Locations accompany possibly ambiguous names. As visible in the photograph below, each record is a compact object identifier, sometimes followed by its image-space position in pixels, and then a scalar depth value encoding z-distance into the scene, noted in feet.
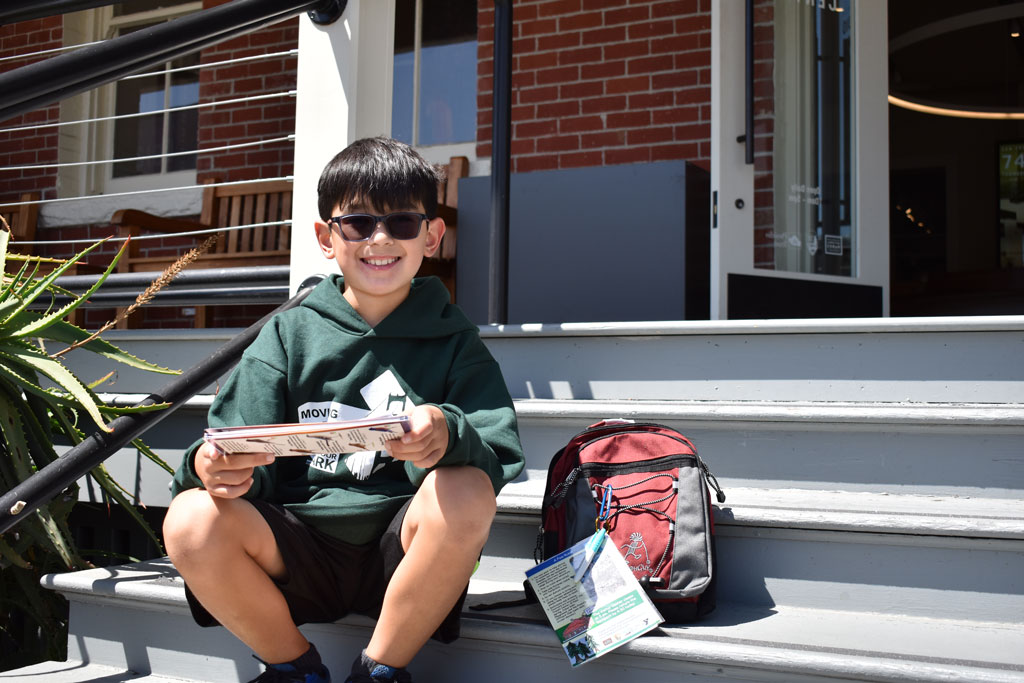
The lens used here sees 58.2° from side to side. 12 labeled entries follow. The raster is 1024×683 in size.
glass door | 11.37
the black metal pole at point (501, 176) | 8.35
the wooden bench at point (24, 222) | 17.44
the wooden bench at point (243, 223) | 13.74
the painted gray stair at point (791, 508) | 4.92
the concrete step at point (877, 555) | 5.24
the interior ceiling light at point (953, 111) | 28.84
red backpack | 5.20
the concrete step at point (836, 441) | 6.01
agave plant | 6.61
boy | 4.68
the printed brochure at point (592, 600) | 4.84
